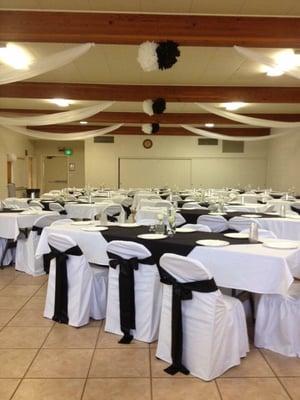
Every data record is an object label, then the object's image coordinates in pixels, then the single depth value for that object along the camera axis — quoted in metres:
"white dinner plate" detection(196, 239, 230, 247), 3.21
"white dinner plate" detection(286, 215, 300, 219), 5.60
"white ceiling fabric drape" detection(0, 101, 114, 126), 8.35
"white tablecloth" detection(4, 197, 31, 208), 8.22
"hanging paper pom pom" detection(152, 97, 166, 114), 8.52
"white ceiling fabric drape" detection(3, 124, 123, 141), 10.39
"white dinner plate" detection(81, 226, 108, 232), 3.97
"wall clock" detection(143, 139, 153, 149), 15.98
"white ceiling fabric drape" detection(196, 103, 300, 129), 9.12
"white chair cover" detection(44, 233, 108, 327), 3.51
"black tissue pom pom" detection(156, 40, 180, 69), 4.81
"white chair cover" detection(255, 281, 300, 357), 2.96
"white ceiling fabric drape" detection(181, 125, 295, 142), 11.70
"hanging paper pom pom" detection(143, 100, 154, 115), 8.59
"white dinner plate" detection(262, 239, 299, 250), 3.10
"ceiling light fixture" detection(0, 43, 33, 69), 5.80
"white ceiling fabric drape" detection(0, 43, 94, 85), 4.95
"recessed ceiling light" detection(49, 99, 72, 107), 9.56
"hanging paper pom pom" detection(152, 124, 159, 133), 12.35
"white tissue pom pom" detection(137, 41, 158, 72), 4.81
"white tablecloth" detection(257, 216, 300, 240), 5.25
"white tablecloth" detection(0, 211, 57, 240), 5.38
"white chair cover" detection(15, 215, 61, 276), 5.22
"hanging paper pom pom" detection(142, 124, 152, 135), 12.33
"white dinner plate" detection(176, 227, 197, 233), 3.88
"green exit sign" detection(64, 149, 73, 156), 18.22
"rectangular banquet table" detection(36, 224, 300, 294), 2.84
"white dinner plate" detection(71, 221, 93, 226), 4.51
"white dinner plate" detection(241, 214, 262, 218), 5.44
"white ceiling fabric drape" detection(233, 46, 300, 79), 5.08
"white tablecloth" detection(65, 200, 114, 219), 7.61
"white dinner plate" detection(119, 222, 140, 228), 4.28
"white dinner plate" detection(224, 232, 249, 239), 3.57
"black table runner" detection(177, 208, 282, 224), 5.65
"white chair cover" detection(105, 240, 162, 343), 3.18
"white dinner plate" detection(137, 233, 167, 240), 3.52
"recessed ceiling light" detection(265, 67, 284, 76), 6.88
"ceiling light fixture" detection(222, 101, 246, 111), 10.02
